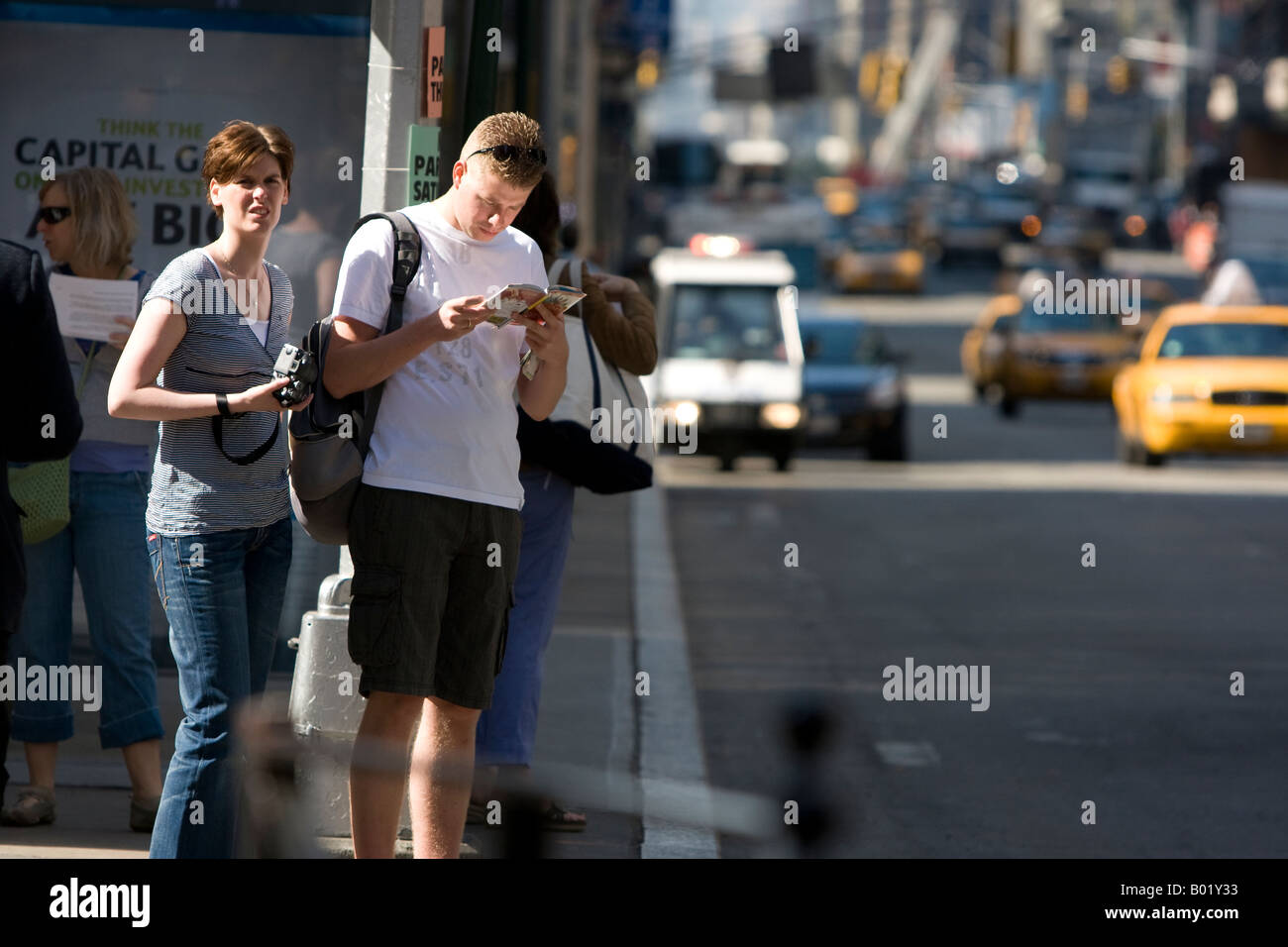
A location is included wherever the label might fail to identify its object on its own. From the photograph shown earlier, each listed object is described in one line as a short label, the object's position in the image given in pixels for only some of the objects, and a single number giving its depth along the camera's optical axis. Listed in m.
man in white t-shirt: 10.49
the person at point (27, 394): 10.34
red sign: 13.33
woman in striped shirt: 10.48
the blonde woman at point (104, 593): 13.37
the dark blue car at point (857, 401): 46.75
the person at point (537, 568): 13.55
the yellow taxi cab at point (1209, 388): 43.09
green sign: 13.13
